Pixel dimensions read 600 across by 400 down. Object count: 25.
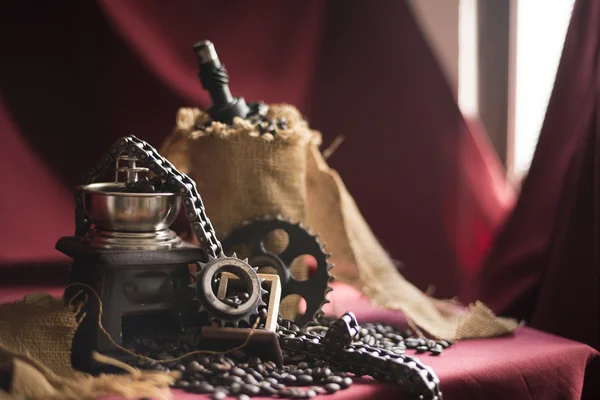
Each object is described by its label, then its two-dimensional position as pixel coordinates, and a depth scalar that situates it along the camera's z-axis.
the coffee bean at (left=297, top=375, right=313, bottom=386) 0.98
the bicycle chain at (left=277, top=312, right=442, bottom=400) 0.97
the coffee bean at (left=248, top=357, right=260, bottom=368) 1.02
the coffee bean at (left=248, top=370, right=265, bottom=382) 0.98
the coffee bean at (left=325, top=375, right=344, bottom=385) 0.98
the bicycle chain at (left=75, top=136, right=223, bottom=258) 1.09
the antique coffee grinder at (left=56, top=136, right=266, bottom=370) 1.03
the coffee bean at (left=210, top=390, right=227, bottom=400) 0.90
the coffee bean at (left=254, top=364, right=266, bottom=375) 1.00
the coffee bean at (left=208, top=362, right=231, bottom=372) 0.98
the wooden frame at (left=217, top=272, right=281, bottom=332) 1.05
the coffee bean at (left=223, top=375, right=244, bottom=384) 0.96
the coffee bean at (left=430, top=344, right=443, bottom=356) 1.18
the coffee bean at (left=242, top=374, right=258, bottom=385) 0.96
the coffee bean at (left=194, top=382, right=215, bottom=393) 0.93
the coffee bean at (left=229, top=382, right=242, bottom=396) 0.93
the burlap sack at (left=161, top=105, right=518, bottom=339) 1.32
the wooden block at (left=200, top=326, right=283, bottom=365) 1.02
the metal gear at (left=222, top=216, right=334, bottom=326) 1.27
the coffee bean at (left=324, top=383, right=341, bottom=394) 0.96
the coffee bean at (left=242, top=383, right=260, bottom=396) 0.93
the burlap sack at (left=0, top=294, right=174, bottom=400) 0.87
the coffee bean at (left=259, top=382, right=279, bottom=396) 0.94
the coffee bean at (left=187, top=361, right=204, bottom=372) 0.98
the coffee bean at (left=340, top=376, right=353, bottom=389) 0.98
